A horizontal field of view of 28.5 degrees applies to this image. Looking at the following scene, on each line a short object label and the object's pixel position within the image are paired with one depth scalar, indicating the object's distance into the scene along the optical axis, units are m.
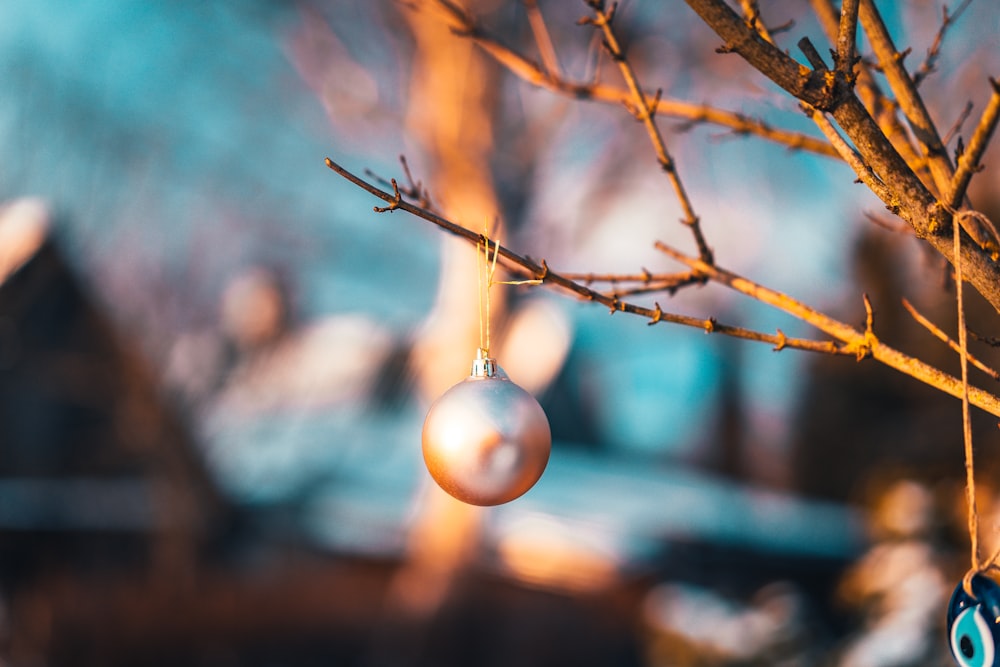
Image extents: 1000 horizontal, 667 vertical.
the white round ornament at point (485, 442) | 0.87
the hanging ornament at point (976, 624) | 0.83
